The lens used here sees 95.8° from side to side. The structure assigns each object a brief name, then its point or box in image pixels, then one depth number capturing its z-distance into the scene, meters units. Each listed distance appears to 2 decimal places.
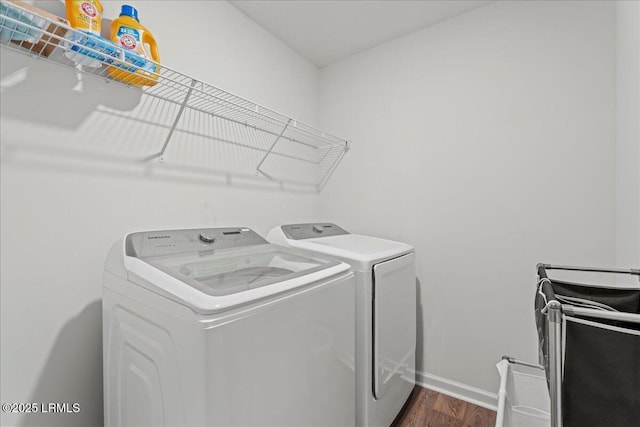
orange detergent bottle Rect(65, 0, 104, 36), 1.12
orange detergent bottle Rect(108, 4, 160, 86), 1.21
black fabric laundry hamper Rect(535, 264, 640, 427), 0.67
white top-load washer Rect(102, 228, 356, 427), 0.80
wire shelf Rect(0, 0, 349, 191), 1.03
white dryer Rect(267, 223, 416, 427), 1.53
